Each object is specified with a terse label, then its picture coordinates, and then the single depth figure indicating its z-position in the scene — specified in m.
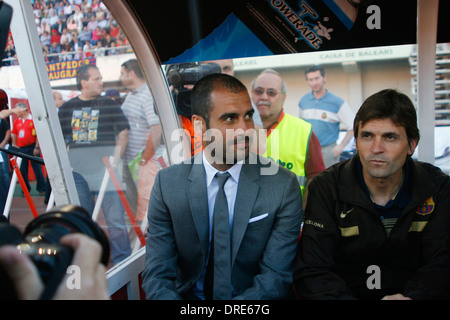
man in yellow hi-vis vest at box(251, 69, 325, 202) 2.83
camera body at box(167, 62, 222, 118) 2.72
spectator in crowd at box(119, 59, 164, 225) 3.42
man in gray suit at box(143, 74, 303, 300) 1.77
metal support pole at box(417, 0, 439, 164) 2.17
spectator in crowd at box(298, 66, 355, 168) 2.80
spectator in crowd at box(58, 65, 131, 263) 3.06
